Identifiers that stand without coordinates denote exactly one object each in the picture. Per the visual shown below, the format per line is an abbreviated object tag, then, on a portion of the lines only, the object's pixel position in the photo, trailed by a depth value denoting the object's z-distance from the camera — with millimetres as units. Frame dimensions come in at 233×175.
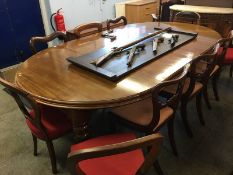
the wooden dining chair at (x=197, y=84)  1569
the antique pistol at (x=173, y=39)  1818
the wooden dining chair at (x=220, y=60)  1886
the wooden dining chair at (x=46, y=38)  1915
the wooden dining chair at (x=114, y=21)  2475
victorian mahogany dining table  1185
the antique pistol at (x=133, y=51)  1500
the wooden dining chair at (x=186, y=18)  2787
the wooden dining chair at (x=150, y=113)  1334
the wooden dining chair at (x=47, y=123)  1325
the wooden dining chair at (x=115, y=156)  829
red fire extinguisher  3459
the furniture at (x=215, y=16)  3027
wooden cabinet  4109
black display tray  1368
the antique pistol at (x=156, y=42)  1708
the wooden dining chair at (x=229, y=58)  2402
